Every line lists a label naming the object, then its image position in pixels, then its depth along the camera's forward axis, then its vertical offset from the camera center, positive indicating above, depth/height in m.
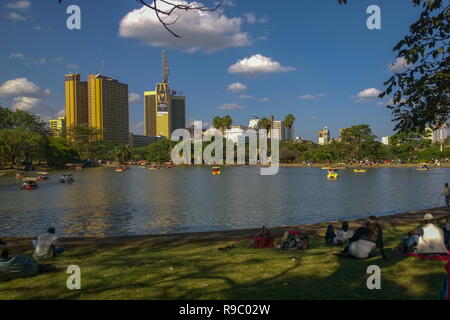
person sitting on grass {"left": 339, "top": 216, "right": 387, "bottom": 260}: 10.57 -2.49
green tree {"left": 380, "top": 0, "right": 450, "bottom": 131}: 9.39 +1.96
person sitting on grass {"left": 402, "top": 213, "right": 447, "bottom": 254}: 10.19 -2.36
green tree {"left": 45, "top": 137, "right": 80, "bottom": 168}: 114.62 +2.00
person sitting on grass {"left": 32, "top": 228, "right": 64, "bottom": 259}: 12.23 -2.86
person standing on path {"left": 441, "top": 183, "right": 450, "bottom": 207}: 25.33 -2.71
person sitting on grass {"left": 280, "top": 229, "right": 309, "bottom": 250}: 13.05 -3.00
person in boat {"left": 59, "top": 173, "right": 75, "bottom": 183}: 63.37 -3.19
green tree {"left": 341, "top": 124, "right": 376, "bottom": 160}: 133.38 +5.88
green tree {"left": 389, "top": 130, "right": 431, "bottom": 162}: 124.56 +3.22
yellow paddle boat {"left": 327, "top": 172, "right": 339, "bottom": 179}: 71.29 -3.59
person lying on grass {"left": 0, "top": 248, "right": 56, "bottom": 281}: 9.35 -2.72
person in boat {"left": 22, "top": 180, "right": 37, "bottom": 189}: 51.50 -3.36
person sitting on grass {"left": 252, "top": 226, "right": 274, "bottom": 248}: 13.98 -3.14
